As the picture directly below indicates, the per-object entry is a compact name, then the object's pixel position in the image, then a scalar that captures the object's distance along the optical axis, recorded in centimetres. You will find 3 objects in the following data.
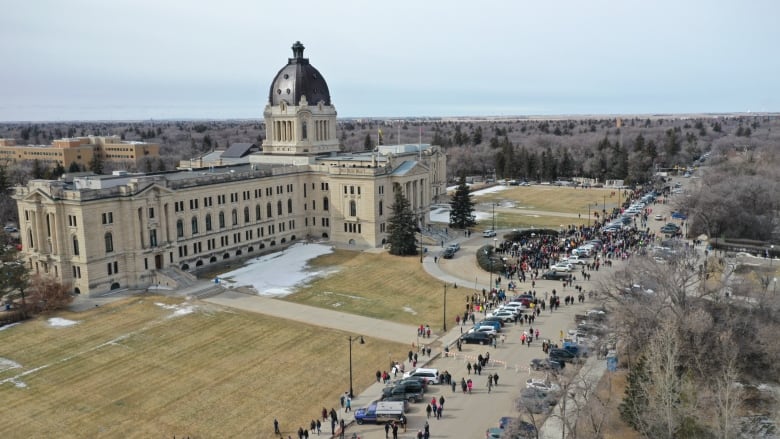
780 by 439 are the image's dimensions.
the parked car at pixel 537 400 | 3697
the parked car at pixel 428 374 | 4247
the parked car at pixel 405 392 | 3975
